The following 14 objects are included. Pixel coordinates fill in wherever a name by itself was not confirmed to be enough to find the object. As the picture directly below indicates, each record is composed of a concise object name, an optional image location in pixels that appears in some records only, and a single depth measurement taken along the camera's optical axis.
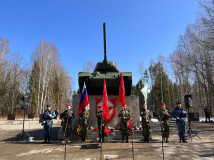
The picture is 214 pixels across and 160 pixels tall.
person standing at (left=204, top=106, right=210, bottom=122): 15.77
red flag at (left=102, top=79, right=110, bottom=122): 6.61
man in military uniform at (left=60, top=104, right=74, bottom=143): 7.19
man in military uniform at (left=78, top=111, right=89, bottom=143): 7.22
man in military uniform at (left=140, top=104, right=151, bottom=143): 7.13
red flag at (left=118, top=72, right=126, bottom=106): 6.97
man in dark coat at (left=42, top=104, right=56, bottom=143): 7.41
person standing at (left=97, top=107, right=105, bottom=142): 7.09
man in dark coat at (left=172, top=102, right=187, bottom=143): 7.09
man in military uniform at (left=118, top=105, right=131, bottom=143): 7.03
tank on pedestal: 8.55
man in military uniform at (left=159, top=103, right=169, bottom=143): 7.12
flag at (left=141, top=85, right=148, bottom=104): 9.89
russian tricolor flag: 7.07
